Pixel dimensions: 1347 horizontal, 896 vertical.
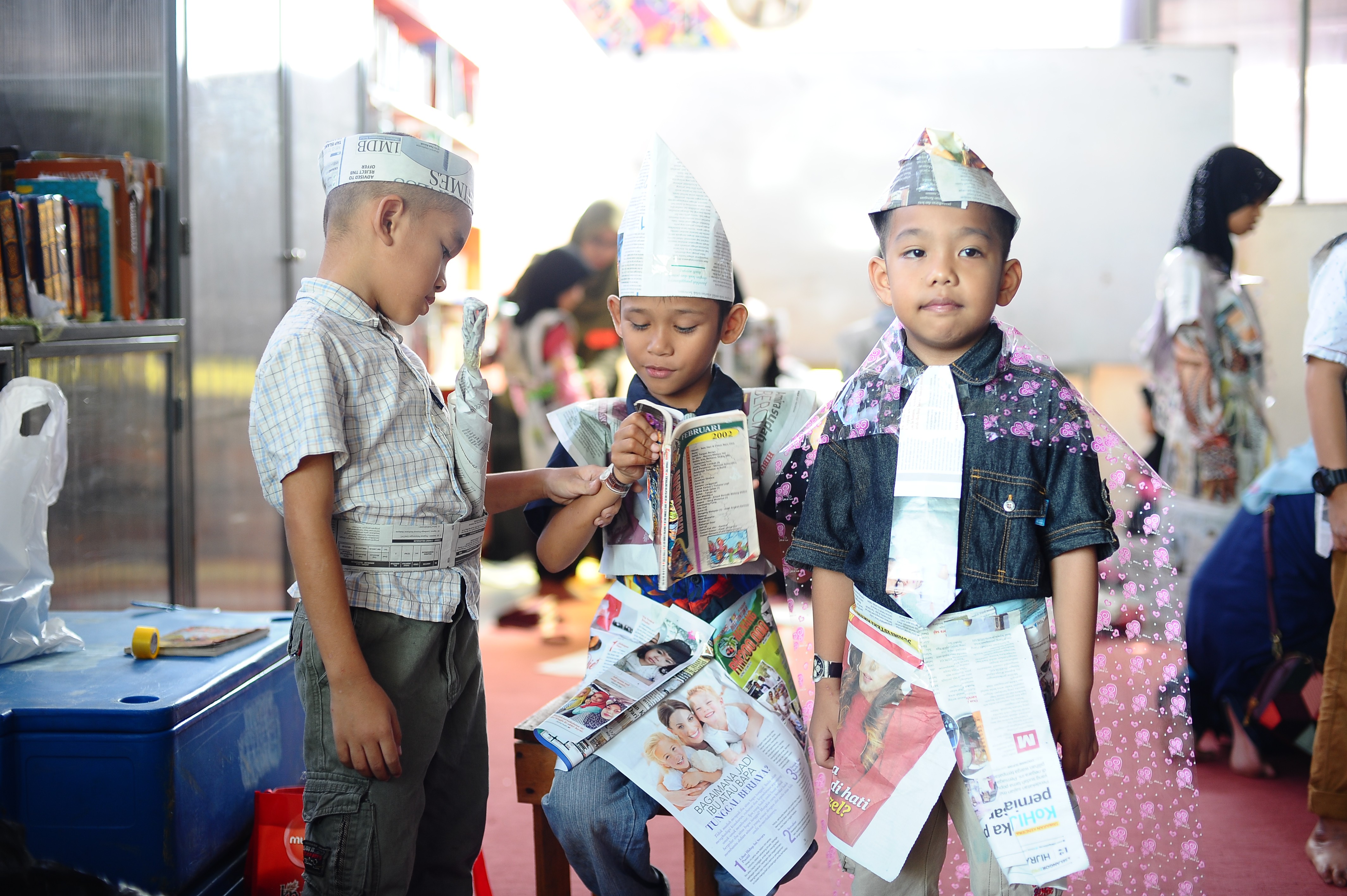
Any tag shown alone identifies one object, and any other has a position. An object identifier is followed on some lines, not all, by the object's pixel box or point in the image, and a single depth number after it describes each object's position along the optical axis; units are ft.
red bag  4.50
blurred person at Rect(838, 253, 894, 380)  12.47
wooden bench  4.58
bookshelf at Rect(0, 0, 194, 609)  6.19
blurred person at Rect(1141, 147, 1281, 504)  9.14
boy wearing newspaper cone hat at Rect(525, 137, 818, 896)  4.03
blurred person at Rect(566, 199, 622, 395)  13.09
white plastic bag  4.66
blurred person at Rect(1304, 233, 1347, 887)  5.52
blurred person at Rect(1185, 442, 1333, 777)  7.50
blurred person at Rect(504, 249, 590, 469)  12.53
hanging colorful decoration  17.15
